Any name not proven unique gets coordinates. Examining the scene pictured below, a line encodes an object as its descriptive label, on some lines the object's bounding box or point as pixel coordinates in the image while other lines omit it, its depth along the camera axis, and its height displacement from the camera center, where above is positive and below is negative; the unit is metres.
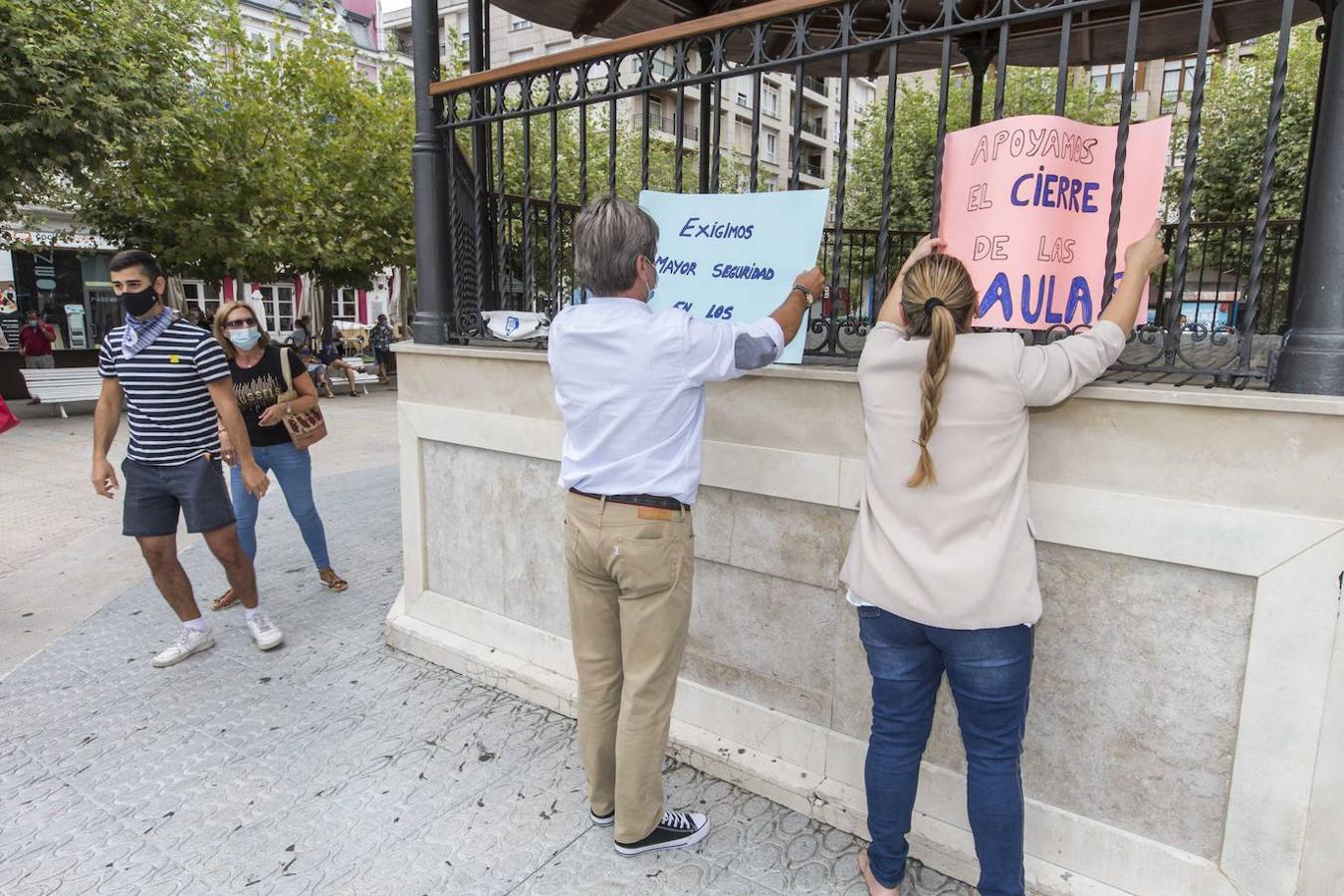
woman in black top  4.87 -0.60
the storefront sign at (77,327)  25.86 -0.83
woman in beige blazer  2.13 -0.52
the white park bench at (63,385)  13.21 -1.39
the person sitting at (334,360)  18.19 -1.32
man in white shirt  2.50 -0.46
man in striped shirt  4.07 -0.61
